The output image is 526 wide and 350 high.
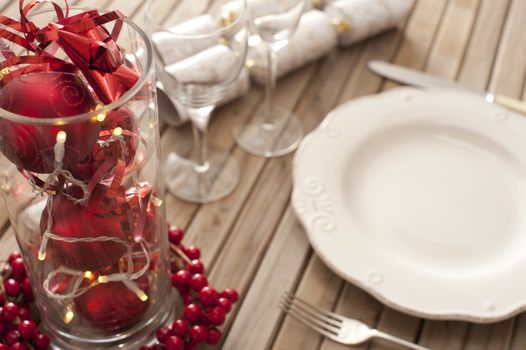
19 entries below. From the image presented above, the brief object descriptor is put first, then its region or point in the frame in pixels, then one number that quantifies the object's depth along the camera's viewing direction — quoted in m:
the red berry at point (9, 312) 0.85
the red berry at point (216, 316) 0.86
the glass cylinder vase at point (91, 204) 0.71
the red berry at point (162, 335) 0.85
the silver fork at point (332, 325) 0.87
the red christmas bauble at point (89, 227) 0.75
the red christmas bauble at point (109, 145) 0.73
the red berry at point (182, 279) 0.88
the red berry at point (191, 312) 0.86
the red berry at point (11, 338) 0.84
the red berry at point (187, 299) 0.88
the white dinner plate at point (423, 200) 0.89
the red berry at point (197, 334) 0.85
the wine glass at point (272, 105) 0.99
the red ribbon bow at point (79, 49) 0.72
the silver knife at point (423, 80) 1.08
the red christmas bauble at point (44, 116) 0.70
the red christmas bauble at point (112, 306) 0.81
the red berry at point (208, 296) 0.87
